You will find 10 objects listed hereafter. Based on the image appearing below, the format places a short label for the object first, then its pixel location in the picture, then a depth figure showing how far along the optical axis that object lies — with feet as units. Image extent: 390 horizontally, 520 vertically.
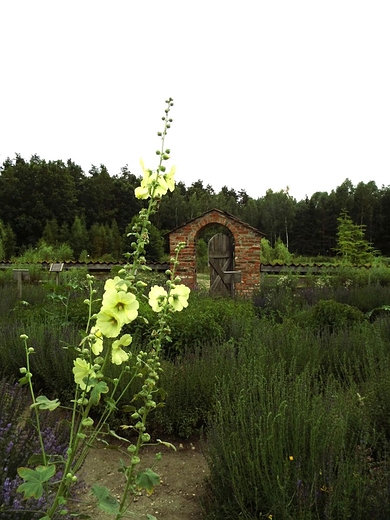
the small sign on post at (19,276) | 27.88
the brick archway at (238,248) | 35.58
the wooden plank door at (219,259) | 36.27
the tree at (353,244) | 77.05
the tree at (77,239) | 109.70
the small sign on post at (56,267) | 26.94
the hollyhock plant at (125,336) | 4.09
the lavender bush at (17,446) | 6.06
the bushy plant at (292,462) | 6.36
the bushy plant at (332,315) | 20.63
